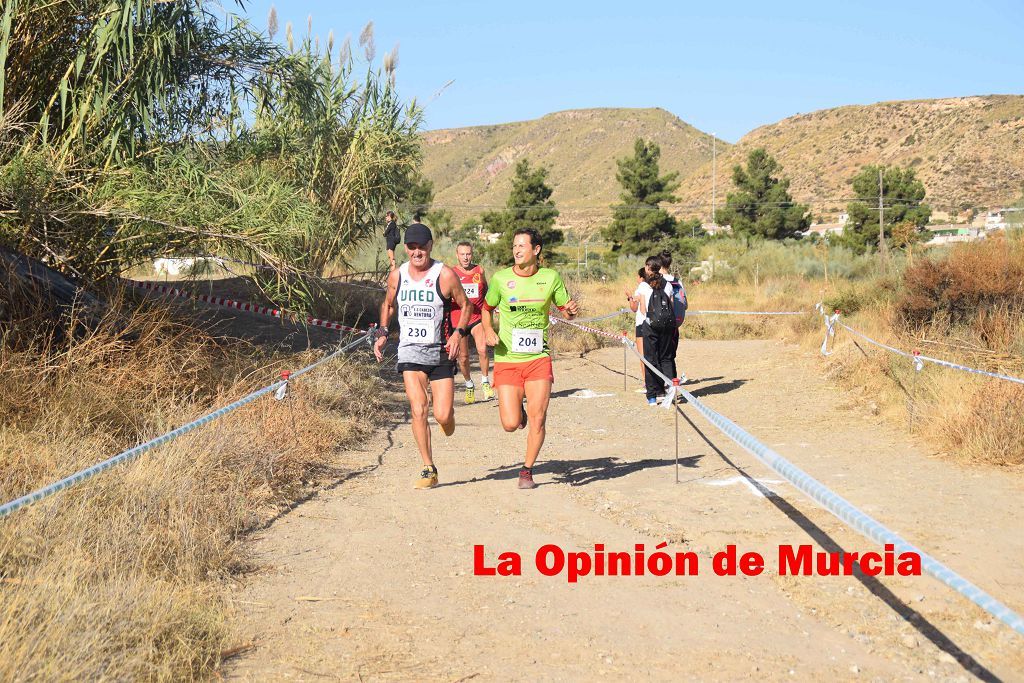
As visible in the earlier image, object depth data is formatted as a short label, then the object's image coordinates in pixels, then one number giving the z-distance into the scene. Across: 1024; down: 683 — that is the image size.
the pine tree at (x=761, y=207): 58.47
